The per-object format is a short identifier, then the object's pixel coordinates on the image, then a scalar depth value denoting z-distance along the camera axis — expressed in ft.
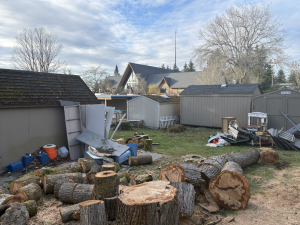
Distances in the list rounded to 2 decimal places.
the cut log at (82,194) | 13.52
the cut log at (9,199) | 12.75
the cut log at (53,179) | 16.05
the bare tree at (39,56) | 88.43
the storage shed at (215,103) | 46.39
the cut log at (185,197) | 11.76
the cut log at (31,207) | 12.30
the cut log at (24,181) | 15.64
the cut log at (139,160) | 23.95
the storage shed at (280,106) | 37.99
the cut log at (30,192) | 13.58
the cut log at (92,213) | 10.02
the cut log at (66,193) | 14.03
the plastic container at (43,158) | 24.97
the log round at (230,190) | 13.42
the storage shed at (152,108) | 53.52
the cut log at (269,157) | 23.11
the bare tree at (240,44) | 85.56
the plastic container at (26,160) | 24.54
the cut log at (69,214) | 11.59
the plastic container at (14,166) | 22.61
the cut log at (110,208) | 11.50
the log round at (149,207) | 9.00
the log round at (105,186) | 11.70
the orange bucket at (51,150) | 26.45
